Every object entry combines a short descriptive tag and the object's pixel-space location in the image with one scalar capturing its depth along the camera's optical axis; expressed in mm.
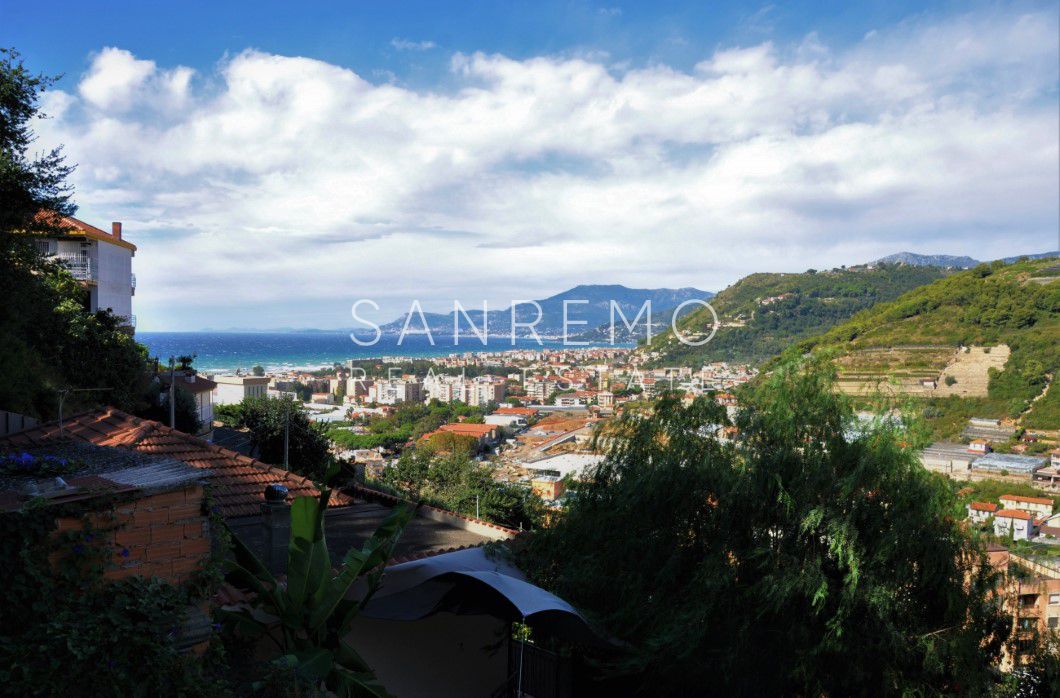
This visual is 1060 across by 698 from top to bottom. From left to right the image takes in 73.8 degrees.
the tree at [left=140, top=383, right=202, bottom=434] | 15891
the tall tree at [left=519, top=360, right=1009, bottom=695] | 5246
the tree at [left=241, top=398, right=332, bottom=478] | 14711
